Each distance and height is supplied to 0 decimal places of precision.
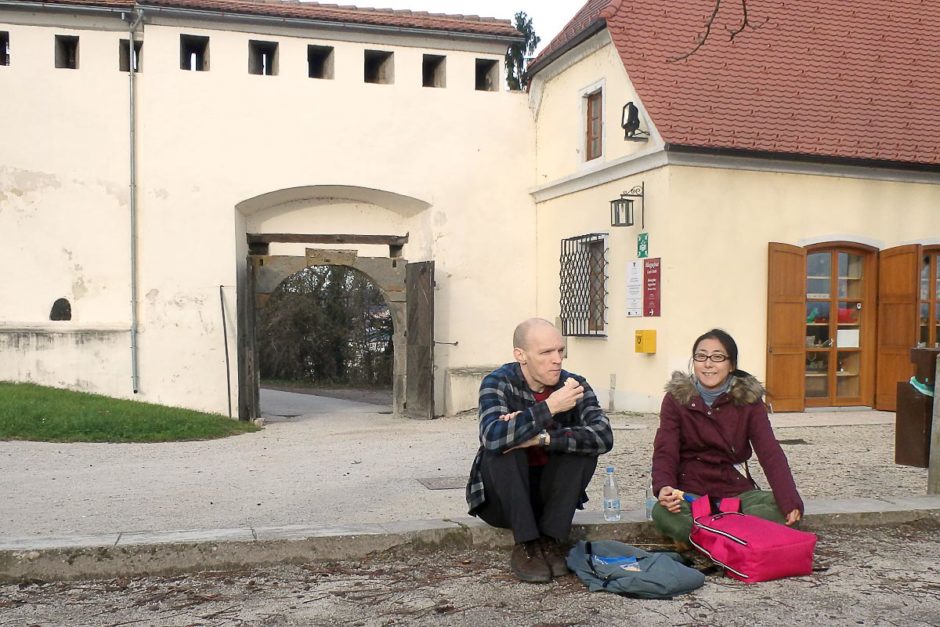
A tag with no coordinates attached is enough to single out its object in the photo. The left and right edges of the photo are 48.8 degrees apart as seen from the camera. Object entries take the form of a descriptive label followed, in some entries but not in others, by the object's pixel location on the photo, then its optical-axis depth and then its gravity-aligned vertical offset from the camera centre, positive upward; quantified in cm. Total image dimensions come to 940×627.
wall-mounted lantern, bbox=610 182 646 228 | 1419 +113
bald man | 472 -72
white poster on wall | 1420 +1
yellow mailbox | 1392 -71
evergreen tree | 3136 +727
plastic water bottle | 562 -119
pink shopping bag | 468 -118
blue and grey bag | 448 -125
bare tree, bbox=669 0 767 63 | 1508 +394
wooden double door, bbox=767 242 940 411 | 1397 -43
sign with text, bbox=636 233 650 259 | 1409 +59
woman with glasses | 514 -73
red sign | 1383 +3
